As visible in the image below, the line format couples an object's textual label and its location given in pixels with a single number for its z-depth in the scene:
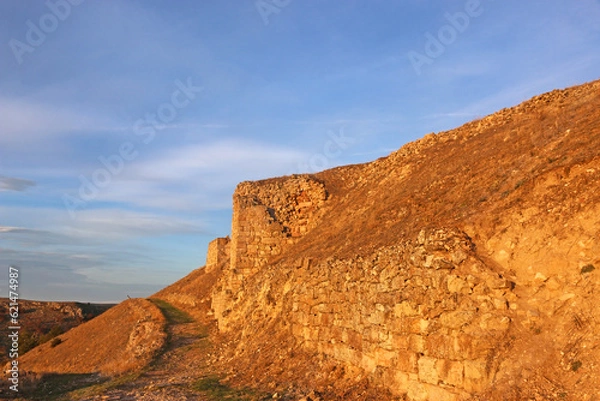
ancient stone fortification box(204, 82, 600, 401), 6.48
